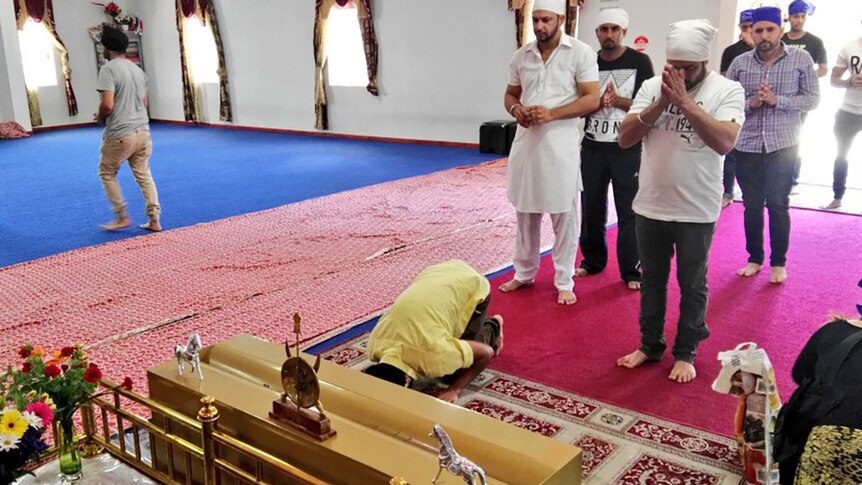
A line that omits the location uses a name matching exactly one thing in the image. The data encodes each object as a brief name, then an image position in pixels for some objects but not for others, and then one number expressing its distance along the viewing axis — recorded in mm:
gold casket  1345
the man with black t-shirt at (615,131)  3736
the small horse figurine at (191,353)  1776
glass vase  1729
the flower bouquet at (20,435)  1479
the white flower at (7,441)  1473
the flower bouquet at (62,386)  1665
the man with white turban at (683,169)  2404
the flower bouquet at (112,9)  12750
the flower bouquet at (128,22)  12812
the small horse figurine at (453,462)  1166
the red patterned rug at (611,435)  2100
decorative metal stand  1447
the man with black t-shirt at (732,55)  5086
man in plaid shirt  3701
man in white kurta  3332
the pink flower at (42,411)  1557
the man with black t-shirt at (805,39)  5102
